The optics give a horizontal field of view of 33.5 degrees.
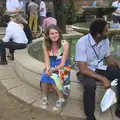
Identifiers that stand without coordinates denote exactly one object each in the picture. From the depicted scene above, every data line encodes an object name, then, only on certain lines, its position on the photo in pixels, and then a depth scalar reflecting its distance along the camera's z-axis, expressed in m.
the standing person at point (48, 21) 4.51
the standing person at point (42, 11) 8.98
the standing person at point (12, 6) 6.89
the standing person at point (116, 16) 9.08
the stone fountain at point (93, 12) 4.60
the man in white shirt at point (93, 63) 2.69
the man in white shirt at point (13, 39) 4.63
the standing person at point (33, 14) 8.45
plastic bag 2.70
